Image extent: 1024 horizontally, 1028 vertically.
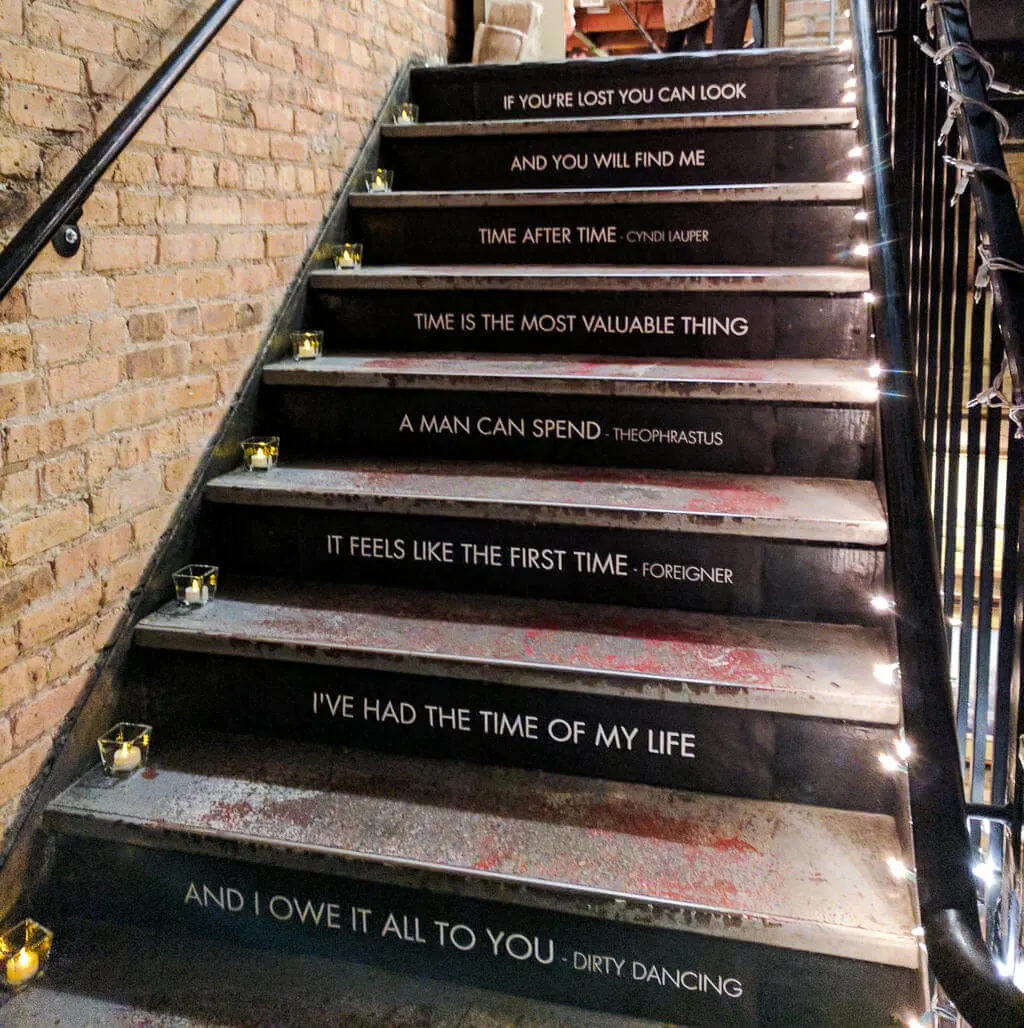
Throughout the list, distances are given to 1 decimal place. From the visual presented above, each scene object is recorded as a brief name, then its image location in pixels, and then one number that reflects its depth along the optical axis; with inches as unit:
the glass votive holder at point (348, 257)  101.1
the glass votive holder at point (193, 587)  75.2
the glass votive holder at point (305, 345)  93.7
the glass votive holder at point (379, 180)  110.7
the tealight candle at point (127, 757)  66.5
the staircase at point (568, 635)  56.1
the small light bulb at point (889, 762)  60.1
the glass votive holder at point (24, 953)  57.4
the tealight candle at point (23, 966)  57.4
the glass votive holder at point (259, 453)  84.4
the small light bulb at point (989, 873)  69.2
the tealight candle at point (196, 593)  75.2
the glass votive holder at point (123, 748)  66.6
